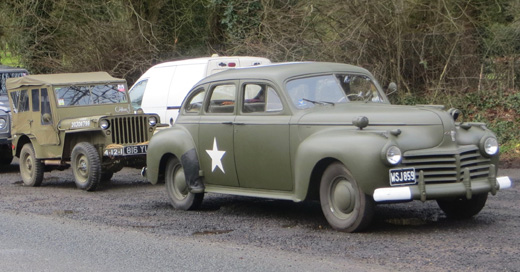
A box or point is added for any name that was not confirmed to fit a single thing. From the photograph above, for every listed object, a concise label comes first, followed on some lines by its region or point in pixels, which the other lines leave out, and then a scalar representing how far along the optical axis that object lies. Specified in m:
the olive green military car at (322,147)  8.52
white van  15.14
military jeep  13.95
